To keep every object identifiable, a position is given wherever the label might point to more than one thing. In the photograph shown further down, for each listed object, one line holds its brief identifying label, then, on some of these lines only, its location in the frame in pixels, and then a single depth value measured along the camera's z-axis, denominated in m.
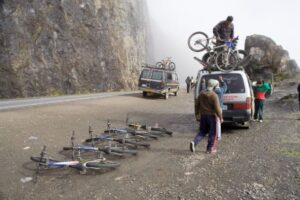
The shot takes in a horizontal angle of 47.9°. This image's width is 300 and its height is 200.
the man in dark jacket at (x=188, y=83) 35.75
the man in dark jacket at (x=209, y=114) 8.36
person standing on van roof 13.69
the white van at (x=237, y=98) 11.23
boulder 42.88
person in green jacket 13.62
